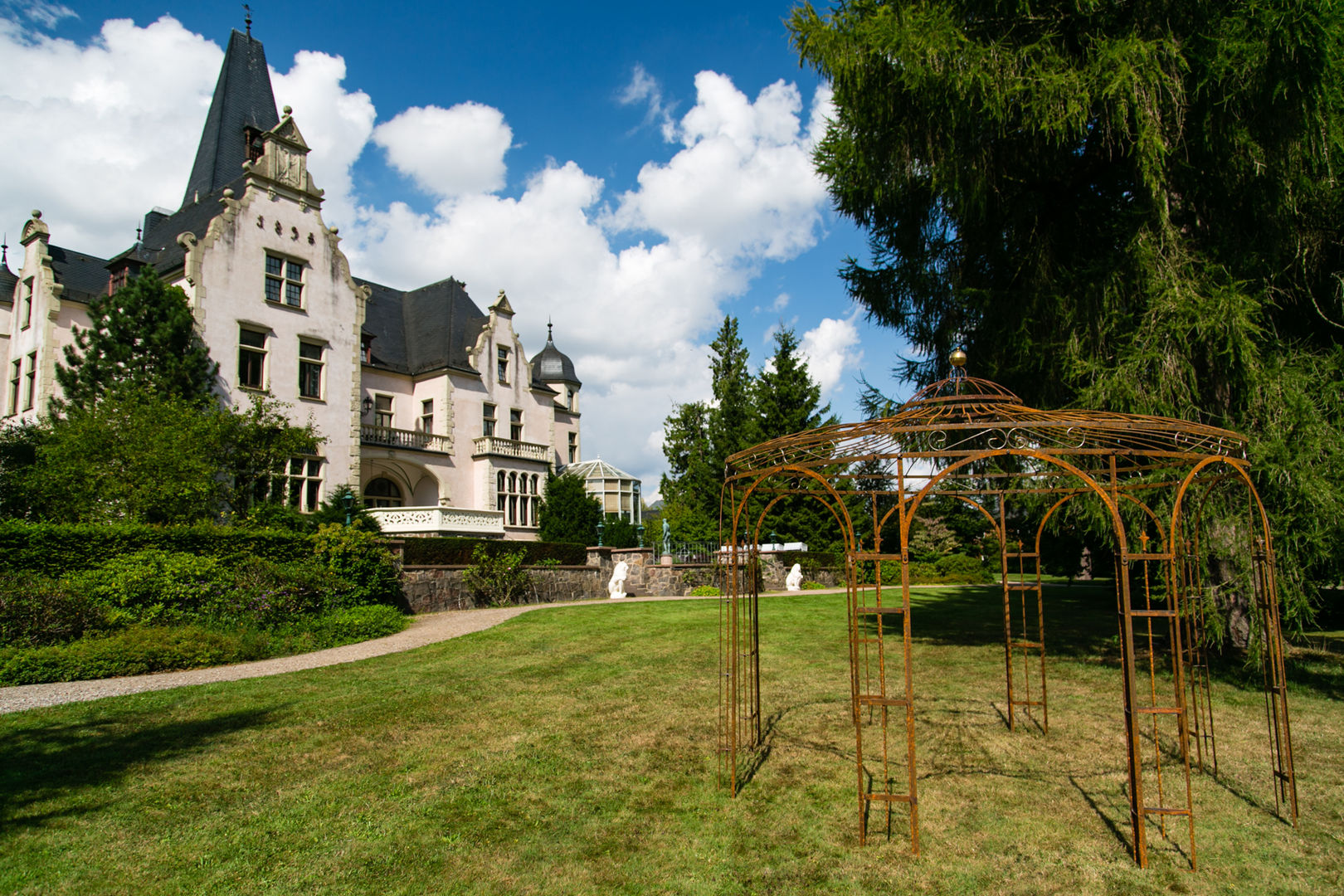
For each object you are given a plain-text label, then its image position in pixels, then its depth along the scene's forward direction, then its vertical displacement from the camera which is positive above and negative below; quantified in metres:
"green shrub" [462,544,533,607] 20.69 -1.35
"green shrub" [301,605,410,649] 13.98 -1.85
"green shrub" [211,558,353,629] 13.45 -1.20
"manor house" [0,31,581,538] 24.03 +7.23
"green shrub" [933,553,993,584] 30.78 -1.70
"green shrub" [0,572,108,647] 10.76 -1.21
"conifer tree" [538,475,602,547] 30.58 +0.68
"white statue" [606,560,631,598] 23.48 -1.63
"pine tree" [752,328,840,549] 31.44 +5.57
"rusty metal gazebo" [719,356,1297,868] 4.62 +0.10
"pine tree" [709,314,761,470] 36.34 +6.93
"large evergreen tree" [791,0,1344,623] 9.02 +4.78
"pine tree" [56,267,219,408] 20.08 +5.09
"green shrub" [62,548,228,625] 12.21 -0.92
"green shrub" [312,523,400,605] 16.17 -0.65
